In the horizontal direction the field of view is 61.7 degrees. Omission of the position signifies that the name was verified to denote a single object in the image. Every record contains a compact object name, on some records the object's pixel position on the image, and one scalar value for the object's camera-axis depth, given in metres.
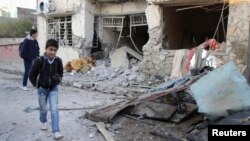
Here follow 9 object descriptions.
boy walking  3.28
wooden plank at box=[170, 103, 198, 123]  3.83
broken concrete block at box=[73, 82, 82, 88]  6.72
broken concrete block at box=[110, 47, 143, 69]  8.35
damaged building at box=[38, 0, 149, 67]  9.03
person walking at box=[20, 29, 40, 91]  5.68
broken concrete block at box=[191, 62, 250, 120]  3.35
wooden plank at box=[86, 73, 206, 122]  3.80
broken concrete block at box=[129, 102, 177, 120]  3.95
